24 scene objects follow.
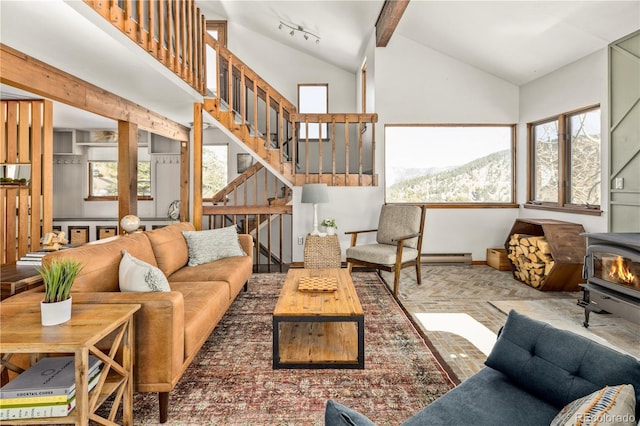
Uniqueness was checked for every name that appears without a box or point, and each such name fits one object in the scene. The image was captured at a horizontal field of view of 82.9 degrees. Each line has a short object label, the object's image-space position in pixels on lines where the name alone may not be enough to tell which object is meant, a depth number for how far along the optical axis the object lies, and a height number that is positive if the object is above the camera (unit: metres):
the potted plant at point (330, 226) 5.19 -0.20
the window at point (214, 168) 7.79 +0.94
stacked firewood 4.39 -0.59
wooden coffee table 2.46 -0.98
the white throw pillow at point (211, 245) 3.84 -0.36
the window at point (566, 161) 4.33 +0.68
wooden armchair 4.32 -0.43
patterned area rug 1.98 -1.09
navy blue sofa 1.30 -0.66
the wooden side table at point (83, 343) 1.49 -0.55
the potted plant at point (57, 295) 1.67 -0.40
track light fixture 6.40 +3.26
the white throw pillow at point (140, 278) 2.28 -0.42
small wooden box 5.45 -0.73
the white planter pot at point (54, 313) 1.66 -0.47
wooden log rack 4.21 -0.54
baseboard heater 5.81 -0.73
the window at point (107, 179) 7.62 +0.69
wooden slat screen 4.00 +0.41
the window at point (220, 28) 7.68 +3.91
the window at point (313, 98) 7.80 +2.46
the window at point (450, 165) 5.86 +0.76
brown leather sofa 1.94 -0.59
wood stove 2.90 -0.55
